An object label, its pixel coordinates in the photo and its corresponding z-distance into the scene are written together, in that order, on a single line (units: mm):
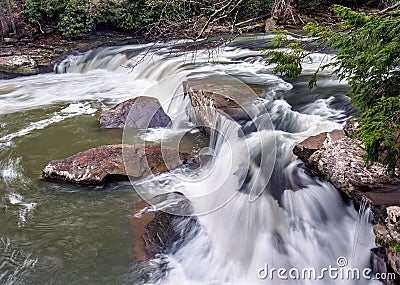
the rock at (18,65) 12578
